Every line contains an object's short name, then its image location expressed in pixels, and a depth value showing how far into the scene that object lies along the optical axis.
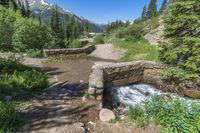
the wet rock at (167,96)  4.04
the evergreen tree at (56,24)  23.03
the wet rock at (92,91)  3.29
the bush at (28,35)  8.19
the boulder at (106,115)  2.81
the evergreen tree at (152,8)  35.03
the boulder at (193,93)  4.36
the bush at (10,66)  4.43
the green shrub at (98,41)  15.57
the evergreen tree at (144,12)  38.16
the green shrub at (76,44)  12.42
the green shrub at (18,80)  3.50
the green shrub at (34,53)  7.14
